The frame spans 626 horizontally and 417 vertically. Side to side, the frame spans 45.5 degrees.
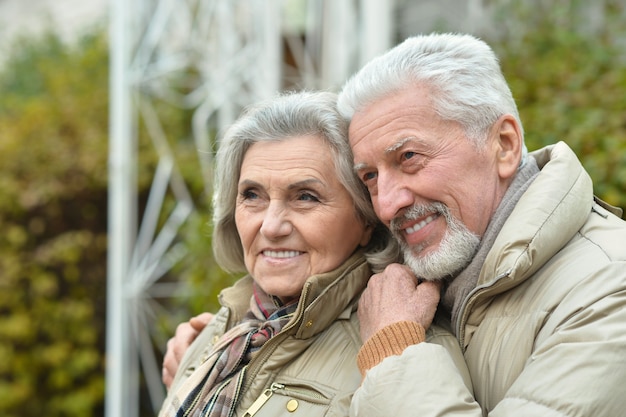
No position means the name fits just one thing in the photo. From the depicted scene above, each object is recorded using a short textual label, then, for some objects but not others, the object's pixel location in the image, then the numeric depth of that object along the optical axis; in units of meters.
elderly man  1.57
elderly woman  2.03
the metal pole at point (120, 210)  5.38
